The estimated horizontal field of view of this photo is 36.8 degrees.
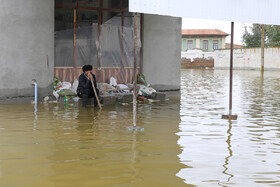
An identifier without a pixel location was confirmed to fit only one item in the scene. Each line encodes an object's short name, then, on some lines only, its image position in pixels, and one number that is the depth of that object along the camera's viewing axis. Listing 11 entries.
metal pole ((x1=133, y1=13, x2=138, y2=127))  7.52
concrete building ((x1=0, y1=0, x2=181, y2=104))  11.06
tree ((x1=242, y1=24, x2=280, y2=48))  50.19
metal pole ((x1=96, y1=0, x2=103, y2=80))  12.79
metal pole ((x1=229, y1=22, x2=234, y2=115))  9.09
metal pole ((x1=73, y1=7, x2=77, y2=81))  12.37
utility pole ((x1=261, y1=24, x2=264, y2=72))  41.81
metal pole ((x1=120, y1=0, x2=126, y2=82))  13.27
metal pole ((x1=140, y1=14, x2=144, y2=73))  13.77
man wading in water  10.93
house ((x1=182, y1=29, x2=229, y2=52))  66.50
